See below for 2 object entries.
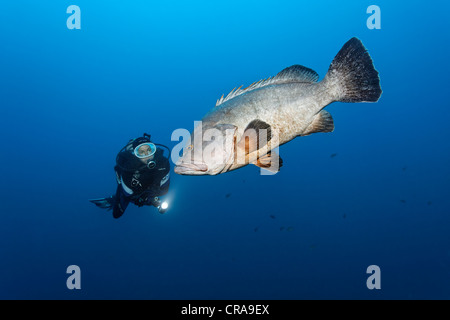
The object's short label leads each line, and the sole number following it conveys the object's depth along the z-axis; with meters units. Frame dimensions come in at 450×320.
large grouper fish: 2.33
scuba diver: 5.48
